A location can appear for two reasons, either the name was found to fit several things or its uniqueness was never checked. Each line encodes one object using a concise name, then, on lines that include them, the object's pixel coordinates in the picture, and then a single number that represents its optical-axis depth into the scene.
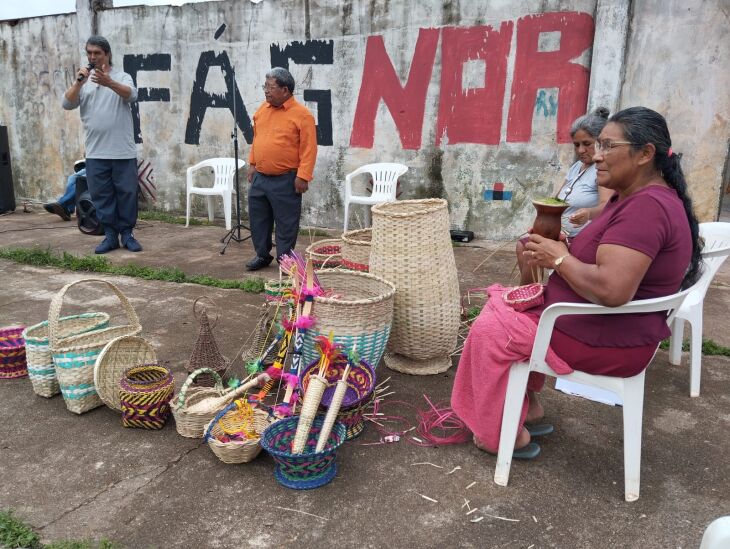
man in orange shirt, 4.97
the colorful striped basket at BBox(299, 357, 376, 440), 2.61
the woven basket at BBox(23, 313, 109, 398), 2.93
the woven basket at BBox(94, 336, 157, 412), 2.76
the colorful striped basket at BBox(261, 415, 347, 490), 2.24
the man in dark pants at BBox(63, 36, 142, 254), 5.59
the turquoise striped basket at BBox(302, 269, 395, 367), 2.80
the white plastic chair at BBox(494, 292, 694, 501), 2.13
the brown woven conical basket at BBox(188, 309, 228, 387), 3.23
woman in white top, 3.27
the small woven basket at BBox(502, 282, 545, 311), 2.39
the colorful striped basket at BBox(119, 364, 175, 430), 2.65
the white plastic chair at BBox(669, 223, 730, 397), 3.10
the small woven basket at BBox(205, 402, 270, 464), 2.38
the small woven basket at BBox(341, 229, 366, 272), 3.83
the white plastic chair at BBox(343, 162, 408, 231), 6.66
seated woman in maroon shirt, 1.94
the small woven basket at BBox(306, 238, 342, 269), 4.18
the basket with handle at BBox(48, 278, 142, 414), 2.76
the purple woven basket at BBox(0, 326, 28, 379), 3.20
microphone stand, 6.43
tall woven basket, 3.19
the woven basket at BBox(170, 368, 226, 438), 2.63
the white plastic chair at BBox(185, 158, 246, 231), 7.30
